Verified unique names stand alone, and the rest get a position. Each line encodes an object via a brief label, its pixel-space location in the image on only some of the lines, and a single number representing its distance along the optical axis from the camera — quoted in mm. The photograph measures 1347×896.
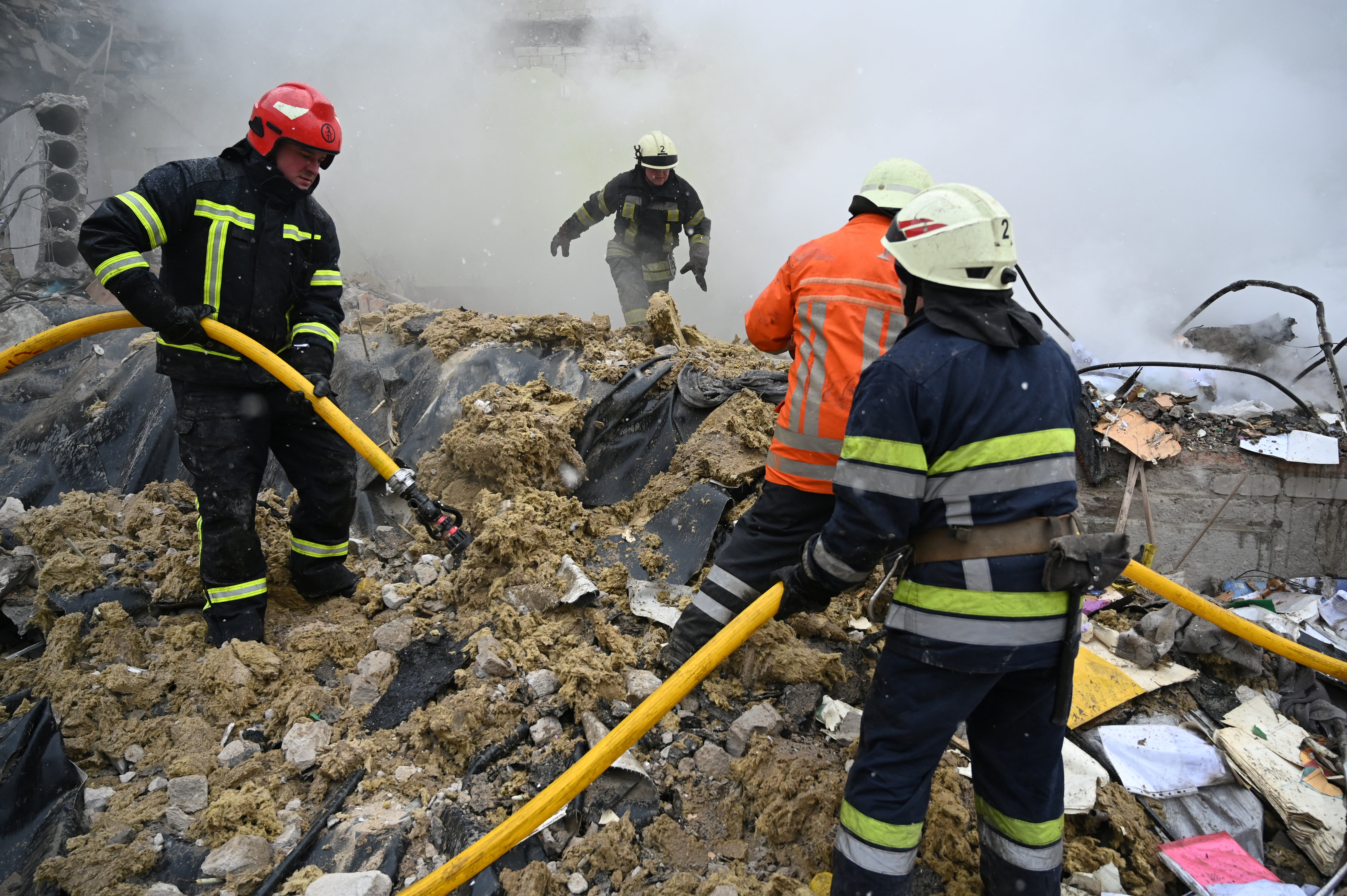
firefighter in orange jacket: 2445
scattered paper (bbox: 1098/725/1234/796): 2508
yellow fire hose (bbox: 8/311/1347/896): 1789
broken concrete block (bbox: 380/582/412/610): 3291
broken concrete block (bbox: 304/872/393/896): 1924
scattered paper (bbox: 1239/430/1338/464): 3941
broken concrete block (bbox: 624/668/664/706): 2662
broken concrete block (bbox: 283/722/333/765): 2438
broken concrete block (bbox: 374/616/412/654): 2992
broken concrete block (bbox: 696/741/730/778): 2434
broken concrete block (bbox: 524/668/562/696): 2646
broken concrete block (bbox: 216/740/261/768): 2457
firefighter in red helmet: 2785
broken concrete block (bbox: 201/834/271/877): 2045
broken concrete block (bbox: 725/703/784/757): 2516
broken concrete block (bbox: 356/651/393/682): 2811
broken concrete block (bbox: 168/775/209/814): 2252
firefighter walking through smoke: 6031
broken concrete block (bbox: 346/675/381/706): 2715
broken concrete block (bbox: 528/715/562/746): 2508
